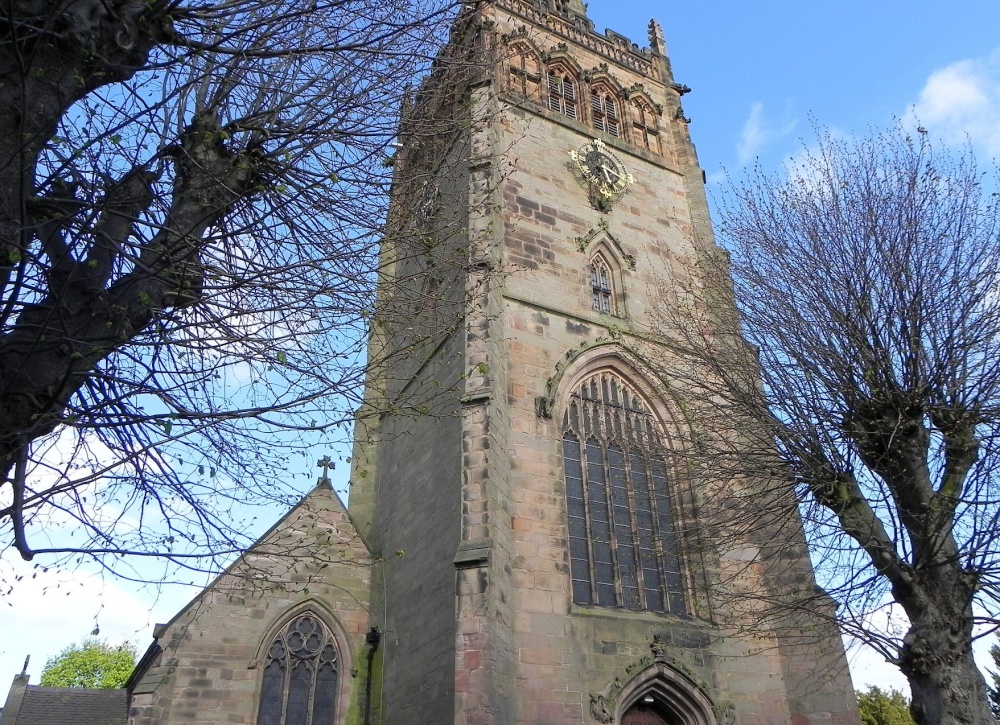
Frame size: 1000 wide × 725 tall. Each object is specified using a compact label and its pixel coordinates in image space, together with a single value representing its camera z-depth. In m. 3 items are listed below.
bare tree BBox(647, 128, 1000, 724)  7.62
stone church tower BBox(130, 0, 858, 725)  9.67
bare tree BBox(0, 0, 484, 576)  4.63
